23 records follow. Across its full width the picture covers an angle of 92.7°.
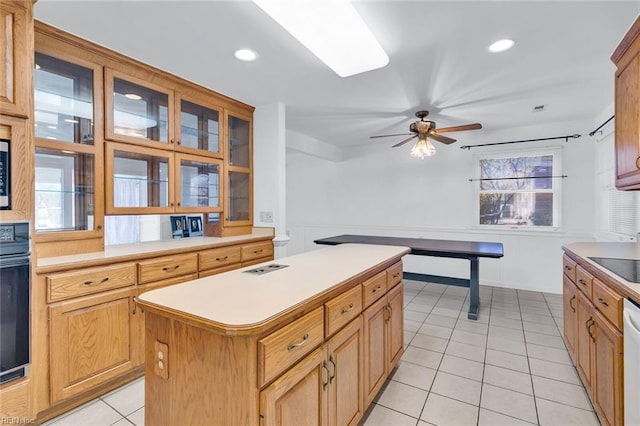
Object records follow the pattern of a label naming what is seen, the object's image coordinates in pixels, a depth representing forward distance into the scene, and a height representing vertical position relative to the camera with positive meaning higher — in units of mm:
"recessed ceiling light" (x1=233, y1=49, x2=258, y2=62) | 2273 +1194
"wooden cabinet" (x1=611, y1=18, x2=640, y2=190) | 1818 +656
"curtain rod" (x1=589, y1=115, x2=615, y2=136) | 3259 +973
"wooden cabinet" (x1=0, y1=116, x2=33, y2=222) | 1493 +208
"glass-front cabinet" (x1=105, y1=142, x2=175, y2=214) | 2346 +272
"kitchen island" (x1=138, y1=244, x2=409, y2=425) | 1002 -519
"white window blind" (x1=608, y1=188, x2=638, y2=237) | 3003 -7
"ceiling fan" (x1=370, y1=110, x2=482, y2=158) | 3322 +869
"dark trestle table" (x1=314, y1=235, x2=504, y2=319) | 3311 -430
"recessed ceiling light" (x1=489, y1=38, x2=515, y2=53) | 2111 +1177
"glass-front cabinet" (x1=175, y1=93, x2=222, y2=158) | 2850 +860
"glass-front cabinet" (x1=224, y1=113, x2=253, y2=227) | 3389 +454
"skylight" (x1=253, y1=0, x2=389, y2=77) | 1605 +1090
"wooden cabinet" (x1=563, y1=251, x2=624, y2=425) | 1482 -744
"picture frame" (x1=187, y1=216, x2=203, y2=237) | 3406 -165
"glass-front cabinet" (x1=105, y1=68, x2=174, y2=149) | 2316 +838
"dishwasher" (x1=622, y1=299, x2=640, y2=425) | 1263 -651
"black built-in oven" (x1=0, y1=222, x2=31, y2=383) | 1497 -446
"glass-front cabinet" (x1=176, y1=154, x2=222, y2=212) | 2898 +279
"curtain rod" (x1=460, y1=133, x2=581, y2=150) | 4093 +1009
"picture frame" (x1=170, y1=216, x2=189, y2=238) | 3250 -170
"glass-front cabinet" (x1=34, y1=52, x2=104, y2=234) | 2025 +459
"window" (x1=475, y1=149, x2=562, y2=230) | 4340 +311
